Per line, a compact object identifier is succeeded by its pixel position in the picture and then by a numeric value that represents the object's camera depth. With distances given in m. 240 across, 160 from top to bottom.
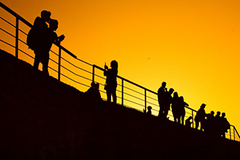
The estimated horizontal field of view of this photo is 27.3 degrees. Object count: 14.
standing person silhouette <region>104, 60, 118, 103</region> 14.20
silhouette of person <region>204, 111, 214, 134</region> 21.69
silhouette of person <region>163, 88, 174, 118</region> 17.09
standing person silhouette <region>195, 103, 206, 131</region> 21.03
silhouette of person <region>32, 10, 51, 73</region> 10.79
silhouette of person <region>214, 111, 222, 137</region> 22.26
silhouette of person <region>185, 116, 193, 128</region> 20.46
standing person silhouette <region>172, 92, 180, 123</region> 18.25
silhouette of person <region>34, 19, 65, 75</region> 10.84
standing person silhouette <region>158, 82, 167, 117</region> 16.92
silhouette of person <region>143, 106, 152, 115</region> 17.45
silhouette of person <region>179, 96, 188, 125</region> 18.61
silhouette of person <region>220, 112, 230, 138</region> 22.81
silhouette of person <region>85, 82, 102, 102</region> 12.52
